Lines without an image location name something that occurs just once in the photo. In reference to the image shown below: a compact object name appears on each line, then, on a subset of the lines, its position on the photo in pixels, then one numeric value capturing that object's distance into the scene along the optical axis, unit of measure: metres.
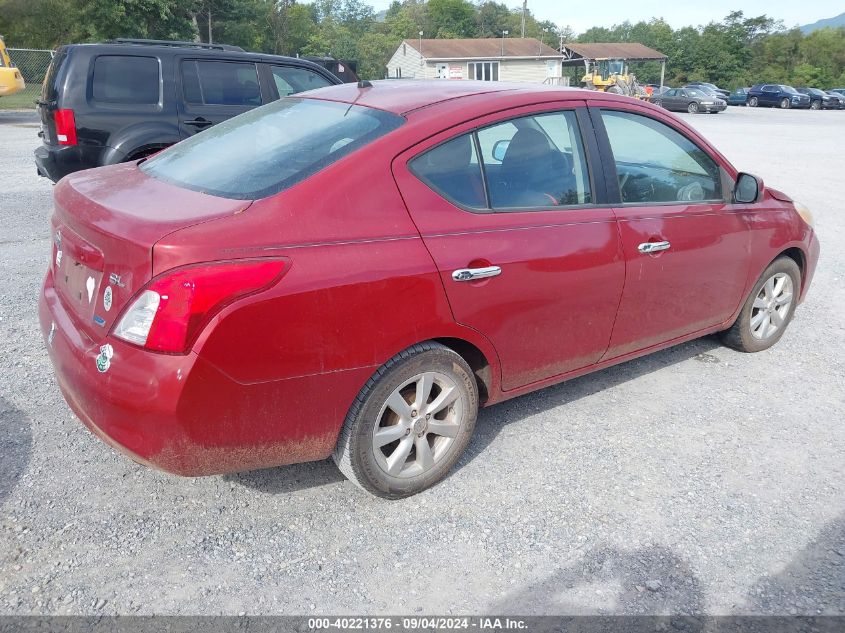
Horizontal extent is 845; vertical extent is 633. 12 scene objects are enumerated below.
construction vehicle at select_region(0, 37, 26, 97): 19.20
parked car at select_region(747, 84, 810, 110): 43.56
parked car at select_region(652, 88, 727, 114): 36.19
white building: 63.12
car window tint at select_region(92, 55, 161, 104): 7.54
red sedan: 2.51
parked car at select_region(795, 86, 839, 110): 43.97
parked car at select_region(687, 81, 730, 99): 39.28
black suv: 7.41
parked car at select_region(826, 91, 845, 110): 44.25
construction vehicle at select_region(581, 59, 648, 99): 36.38
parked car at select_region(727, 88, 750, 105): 45.28
